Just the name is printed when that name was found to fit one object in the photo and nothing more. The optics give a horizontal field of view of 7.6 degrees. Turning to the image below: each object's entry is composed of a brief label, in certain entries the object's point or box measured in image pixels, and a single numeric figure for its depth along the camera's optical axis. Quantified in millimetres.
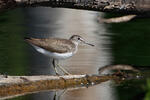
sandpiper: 18078
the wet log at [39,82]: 16234
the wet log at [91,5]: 16875
